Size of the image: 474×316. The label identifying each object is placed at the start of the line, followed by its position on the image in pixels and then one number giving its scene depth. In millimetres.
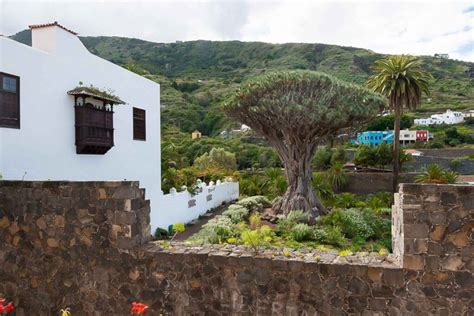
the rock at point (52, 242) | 5273
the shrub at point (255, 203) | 18578
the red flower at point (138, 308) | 3414
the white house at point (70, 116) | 8062
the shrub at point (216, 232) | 11391
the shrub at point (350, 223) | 14883
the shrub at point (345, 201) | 21098
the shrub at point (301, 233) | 13773
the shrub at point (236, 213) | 15656
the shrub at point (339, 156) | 32062
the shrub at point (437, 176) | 20062
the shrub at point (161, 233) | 12739
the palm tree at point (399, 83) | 23547
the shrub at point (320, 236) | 13576
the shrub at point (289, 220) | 14828
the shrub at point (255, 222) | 14795
